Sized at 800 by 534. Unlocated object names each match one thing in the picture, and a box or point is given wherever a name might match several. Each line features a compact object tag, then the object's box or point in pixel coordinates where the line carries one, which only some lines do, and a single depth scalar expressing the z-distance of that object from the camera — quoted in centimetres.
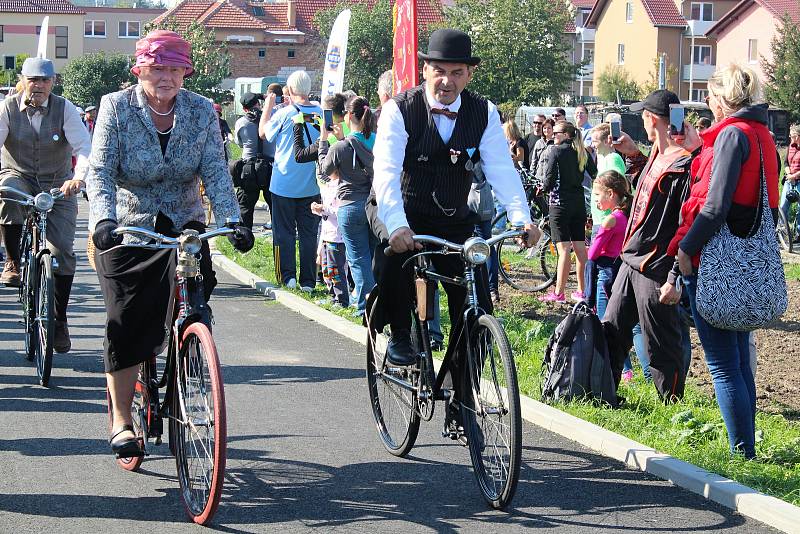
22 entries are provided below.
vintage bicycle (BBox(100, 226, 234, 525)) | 493
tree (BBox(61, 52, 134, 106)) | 6744
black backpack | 732
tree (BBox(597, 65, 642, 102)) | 7662
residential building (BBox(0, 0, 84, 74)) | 10700
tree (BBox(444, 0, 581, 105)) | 6619
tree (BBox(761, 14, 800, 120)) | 5859
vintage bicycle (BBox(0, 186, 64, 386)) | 814
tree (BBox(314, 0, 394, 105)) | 7944
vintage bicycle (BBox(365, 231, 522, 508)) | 525
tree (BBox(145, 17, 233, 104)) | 6229
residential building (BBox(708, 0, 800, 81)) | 7256
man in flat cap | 891
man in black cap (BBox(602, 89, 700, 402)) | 713
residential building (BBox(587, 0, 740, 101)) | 8512
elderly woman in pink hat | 558
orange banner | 1045
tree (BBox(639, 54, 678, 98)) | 7531
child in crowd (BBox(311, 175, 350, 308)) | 1177
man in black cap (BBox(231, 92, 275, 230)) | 1409
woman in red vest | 580
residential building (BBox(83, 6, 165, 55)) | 12306
